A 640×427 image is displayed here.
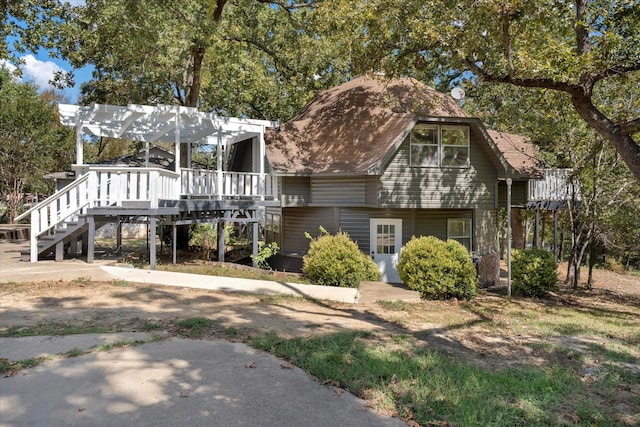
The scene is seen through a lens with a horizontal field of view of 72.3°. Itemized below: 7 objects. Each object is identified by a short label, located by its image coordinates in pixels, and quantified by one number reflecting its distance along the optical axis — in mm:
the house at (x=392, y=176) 15578
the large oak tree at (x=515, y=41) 8992
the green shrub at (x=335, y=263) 12281
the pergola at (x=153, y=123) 12680
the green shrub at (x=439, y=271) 11883
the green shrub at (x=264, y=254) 15516
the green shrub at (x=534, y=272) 13492
